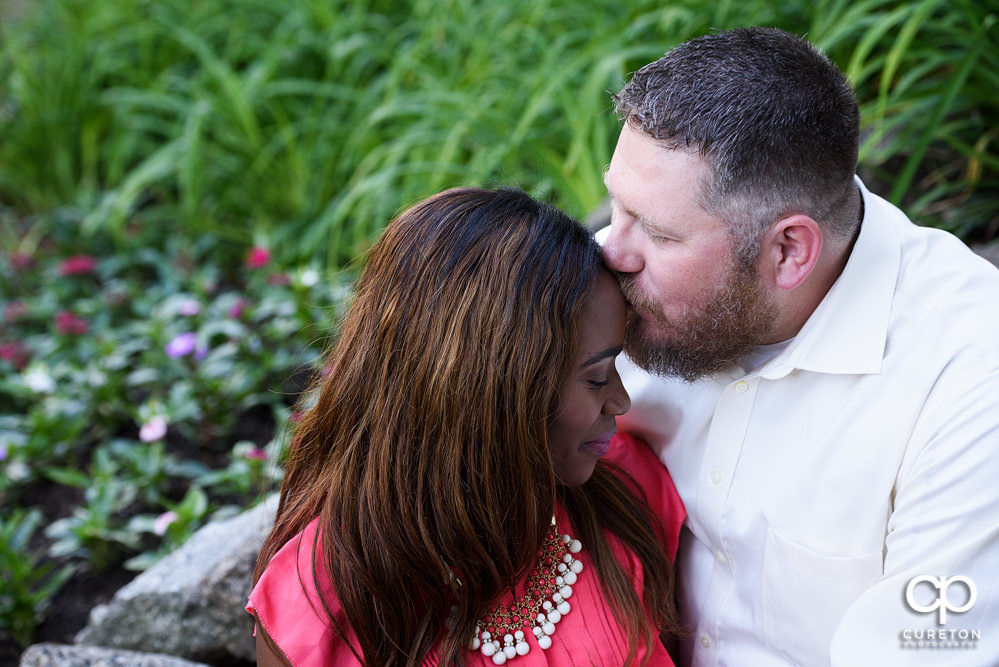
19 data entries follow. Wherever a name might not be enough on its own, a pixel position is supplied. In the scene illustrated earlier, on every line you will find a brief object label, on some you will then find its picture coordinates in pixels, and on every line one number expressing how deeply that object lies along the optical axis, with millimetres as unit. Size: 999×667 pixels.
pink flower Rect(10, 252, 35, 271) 3807
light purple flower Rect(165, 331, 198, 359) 2783
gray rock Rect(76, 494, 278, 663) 2023
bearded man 1387
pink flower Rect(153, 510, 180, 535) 2314
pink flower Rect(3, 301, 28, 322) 3527
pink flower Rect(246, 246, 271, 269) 3275
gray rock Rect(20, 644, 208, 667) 1794
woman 1403
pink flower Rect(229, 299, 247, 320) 3033
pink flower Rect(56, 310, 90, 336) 3191
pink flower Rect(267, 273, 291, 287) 3135
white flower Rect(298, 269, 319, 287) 2977
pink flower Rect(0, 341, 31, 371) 3172
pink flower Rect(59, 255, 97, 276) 3580
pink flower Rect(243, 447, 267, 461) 2421
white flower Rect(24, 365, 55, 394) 2830
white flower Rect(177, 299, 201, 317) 3150
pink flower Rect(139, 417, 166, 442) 2557
